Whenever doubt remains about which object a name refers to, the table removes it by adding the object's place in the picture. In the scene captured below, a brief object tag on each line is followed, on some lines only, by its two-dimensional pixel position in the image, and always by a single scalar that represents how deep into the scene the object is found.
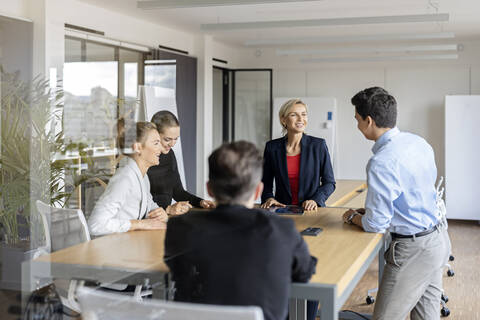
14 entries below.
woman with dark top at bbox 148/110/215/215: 3.27
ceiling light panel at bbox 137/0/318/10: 5.56
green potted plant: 2.42
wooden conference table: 2.02
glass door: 10.62
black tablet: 3.39
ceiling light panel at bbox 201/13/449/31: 6.45
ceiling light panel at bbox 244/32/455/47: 7.34
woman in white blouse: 2.81
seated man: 1.79
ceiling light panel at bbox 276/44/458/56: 7.79
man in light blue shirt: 2.72
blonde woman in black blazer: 3.89
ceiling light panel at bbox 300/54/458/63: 8.42
